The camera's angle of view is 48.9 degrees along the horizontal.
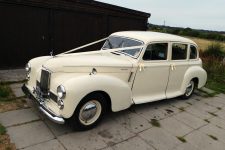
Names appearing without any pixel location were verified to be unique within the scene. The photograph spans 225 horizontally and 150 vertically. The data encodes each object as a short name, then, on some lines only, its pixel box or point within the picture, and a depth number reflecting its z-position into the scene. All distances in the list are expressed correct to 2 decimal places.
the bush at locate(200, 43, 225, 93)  9.72
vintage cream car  4.36
